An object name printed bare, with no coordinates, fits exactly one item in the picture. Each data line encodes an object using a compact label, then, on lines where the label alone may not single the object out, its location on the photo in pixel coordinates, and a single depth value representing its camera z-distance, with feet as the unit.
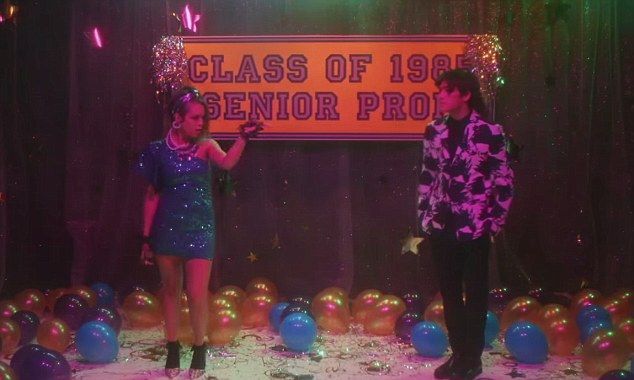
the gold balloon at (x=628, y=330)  12.95
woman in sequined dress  12.26
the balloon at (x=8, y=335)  13.56
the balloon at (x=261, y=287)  16.99
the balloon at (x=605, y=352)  12.28
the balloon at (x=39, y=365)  11.27
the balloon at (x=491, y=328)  14.26
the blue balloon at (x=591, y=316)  14.23
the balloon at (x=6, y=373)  10.66
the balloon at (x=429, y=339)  13.64
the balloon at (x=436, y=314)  14.89
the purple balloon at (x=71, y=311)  15.17
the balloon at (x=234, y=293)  16.26
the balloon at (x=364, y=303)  15.71
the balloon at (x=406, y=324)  14.66
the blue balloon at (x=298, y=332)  13.92
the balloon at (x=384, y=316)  15.30
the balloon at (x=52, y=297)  16.90
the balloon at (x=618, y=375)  10.41
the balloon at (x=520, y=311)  15.00
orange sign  17.53
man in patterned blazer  11.64
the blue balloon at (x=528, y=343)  13.20
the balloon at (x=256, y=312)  15.93
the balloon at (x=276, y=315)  15.52
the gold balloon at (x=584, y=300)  15.51
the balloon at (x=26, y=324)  14.38
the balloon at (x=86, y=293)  16.14
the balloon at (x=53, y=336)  13.73
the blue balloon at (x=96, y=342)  13.21
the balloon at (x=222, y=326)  14.12
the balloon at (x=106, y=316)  14.49
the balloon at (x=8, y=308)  14.76
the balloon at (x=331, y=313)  15.34
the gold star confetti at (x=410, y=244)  18.16
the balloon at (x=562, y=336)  13.74
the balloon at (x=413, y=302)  15.97
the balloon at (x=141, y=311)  15.53
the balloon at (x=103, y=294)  16.87
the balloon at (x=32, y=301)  16.08
